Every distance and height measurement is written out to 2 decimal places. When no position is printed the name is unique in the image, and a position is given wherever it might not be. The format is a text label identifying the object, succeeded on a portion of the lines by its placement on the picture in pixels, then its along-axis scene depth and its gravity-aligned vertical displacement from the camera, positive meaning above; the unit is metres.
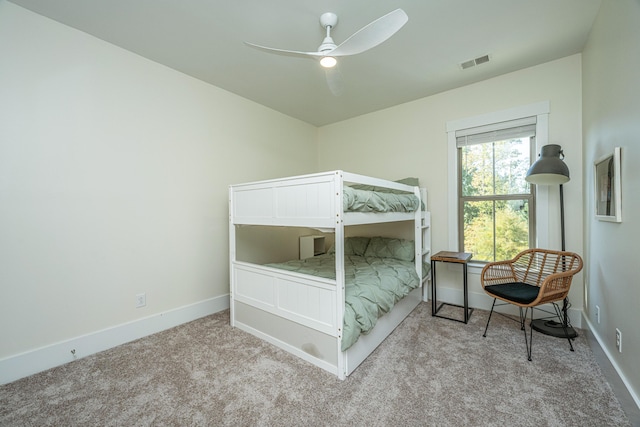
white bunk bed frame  1.82 -0.59
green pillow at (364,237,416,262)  3.09 -0.43
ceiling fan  1.44 +1.04
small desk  2.59 -0.50
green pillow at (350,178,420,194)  3.21 +0.36
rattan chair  2.06 -0.60
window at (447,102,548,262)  2.75 +0.32
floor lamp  2.21 +0.31
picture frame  1.58 +0.16
